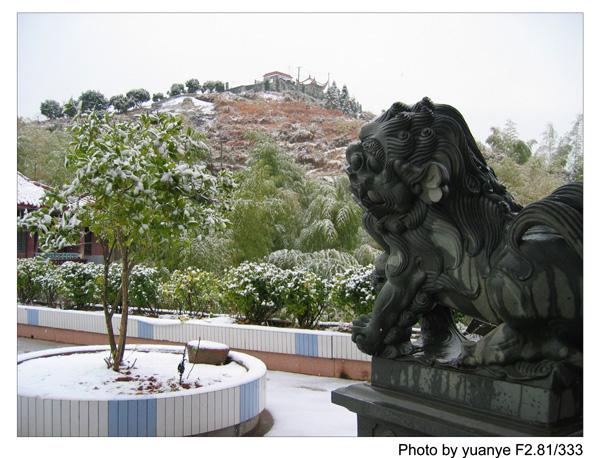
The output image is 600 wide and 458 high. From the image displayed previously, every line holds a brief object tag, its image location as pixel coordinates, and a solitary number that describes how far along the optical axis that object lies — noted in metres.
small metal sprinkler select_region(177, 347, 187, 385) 3.53
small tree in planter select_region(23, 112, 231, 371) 3.33
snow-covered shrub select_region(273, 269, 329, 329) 5.69
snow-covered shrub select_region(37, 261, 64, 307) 7.66
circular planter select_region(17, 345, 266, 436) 2.90
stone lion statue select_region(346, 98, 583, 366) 1.40
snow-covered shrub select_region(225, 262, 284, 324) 5.83
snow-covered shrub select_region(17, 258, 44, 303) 8.25
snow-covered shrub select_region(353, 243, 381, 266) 10.01
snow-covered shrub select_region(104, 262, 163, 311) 7.18
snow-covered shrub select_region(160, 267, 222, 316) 6.70
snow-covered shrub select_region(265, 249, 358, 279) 9.29
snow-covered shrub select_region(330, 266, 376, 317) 5.34
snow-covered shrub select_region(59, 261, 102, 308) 7.35
